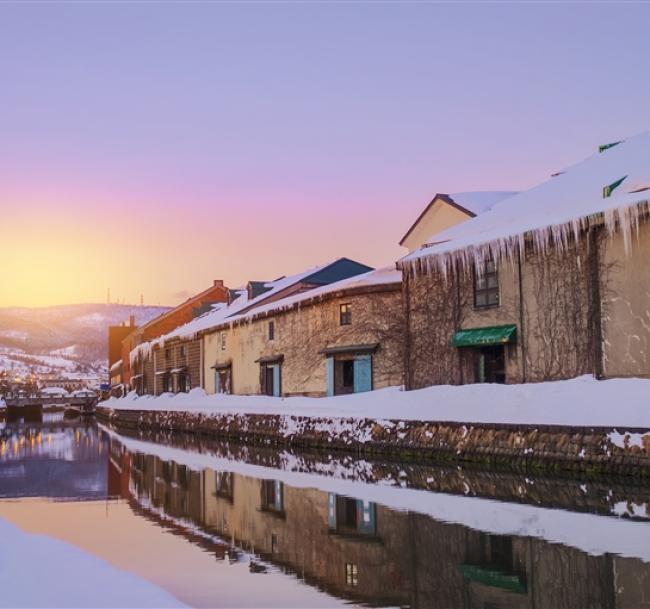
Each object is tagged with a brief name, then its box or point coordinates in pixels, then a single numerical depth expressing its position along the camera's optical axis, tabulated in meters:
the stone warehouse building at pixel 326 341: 36.28
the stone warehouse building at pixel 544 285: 24.42
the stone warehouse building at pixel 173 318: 77.88
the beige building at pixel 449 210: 44.03
